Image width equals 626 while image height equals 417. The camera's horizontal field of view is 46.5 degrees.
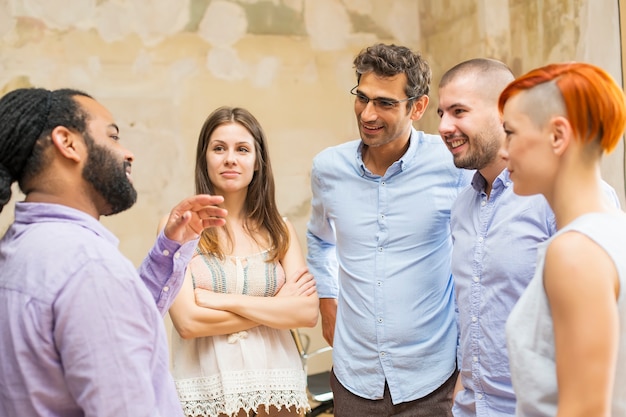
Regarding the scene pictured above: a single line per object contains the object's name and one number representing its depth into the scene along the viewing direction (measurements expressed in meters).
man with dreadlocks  1.46
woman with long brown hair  2.68
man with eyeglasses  2.59
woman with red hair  1.31
